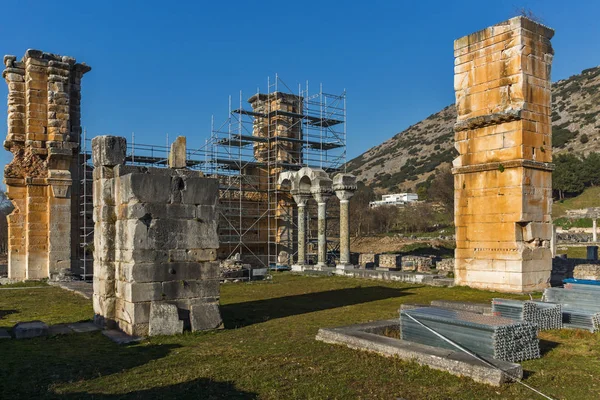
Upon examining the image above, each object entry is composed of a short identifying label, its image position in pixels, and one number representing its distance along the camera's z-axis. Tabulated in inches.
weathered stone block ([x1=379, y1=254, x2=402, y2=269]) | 926.4
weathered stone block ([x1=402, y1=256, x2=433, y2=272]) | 856.9
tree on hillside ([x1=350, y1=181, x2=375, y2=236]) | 1854.1
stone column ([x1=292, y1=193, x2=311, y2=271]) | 906.1
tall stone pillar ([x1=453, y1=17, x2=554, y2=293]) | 528.1
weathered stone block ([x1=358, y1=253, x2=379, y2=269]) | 966.5
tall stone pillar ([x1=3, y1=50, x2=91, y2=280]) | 699.4
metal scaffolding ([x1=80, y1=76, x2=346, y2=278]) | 995.3
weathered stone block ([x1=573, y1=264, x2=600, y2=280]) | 638.0
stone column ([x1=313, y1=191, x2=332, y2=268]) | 865.2
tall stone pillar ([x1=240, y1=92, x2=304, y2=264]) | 1025.5
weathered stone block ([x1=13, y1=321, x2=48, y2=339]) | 321.4
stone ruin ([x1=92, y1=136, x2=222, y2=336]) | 333.1
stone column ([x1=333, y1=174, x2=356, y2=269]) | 839.1
